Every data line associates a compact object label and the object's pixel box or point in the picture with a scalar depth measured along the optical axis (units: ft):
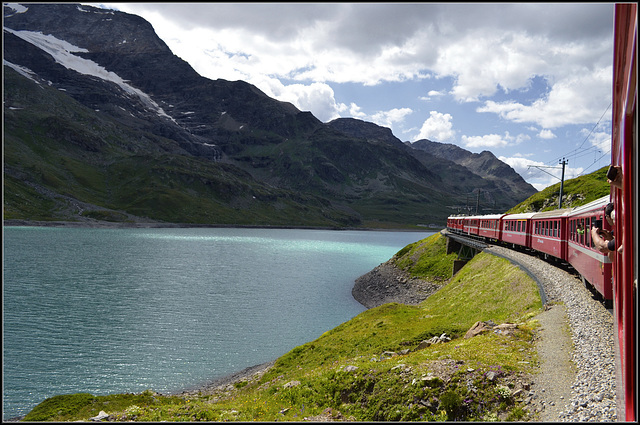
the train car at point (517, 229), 137.90
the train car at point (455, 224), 261.91
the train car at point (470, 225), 216.99
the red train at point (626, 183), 20.97
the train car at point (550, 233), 98.58
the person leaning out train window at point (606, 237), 31.27
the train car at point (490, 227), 178.27
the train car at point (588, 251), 59.14
